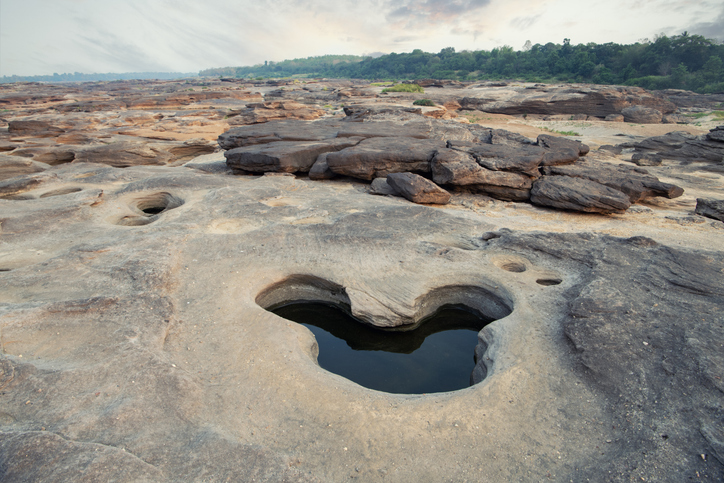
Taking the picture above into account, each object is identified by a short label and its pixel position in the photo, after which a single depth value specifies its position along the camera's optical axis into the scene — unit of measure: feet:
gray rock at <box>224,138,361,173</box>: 37.37
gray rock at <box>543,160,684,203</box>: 30.58
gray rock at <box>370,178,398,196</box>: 32.96
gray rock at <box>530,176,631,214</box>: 28.27
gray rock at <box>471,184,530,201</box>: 32.30
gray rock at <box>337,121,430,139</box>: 42.47
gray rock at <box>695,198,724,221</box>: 27.58
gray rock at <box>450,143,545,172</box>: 32.78
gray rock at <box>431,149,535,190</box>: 32.17
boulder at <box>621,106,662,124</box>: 81.00
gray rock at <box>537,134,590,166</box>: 34.91
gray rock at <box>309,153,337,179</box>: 37.22
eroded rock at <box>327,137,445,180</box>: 34.96
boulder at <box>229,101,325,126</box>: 74.51
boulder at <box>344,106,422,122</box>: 55.47
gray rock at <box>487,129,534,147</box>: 40.59
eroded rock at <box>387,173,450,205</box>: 30.89
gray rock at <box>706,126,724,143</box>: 45.87
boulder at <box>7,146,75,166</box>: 45.19
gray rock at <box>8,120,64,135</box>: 56.03
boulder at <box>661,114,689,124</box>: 82.72
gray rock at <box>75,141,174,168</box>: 45.06
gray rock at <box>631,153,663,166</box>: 46.29
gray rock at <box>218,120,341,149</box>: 43.34
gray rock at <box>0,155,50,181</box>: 37.99
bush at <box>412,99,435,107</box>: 90.53
